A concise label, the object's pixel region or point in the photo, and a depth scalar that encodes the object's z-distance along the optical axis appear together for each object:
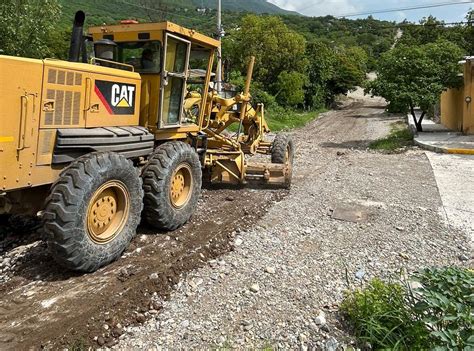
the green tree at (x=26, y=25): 13.77
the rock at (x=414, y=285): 4.20
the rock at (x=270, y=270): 4.43
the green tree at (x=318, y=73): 34.34
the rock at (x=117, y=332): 3.33
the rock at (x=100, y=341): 3.21
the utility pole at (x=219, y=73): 7.03
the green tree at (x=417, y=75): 14.66
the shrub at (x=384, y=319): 3.05
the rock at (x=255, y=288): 4.05
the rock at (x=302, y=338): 3.35
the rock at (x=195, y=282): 4.12
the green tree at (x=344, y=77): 37.75
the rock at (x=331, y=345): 3.26
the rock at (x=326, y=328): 3.47
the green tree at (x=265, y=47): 30.34
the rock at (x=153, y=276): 4.15
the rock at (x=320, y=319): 3.55
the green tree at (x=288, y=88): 29.25
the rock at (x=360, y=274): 4.37
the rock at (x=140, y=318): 3.53
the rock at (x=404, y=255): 4.88
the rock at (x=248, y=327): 3.47
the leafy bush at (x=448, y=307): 2.74
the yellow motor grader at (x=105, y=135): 3.85
